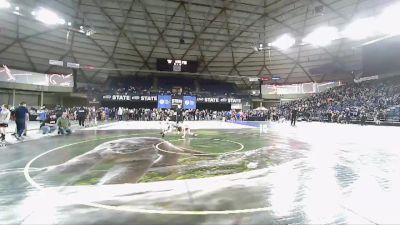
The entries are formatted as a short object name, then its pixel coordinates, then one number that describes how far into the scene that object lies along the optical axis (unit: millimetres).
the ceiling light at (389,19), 26094
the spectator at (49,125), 16562
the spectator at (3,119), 11861
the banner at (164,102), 45009
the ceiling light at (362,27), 28875
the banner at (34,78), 35562
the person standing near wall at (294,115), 28600
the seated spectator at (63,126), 16719
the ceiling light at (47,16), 26938
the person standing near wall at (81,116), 24047
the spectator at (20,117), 13453
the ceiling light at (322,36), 31792
